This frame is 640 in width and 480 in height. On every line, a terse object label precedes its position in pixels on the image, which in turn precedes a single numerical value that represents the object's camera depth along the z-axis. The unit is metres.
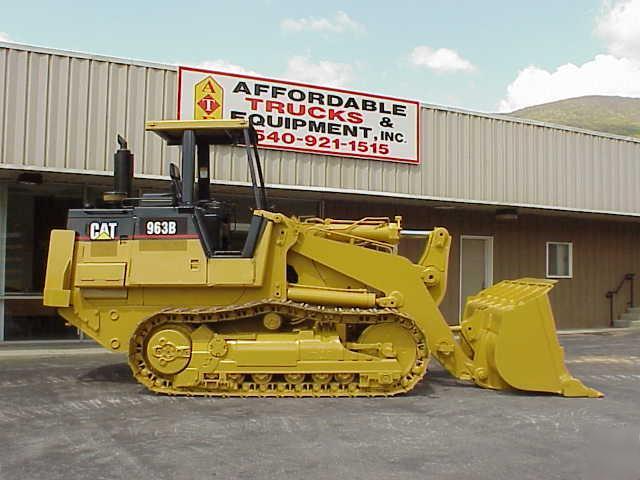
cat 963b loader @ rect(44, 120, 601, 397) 7.04
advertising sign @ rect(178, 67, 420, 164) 11.52
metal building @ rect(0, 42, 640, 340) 10.53
